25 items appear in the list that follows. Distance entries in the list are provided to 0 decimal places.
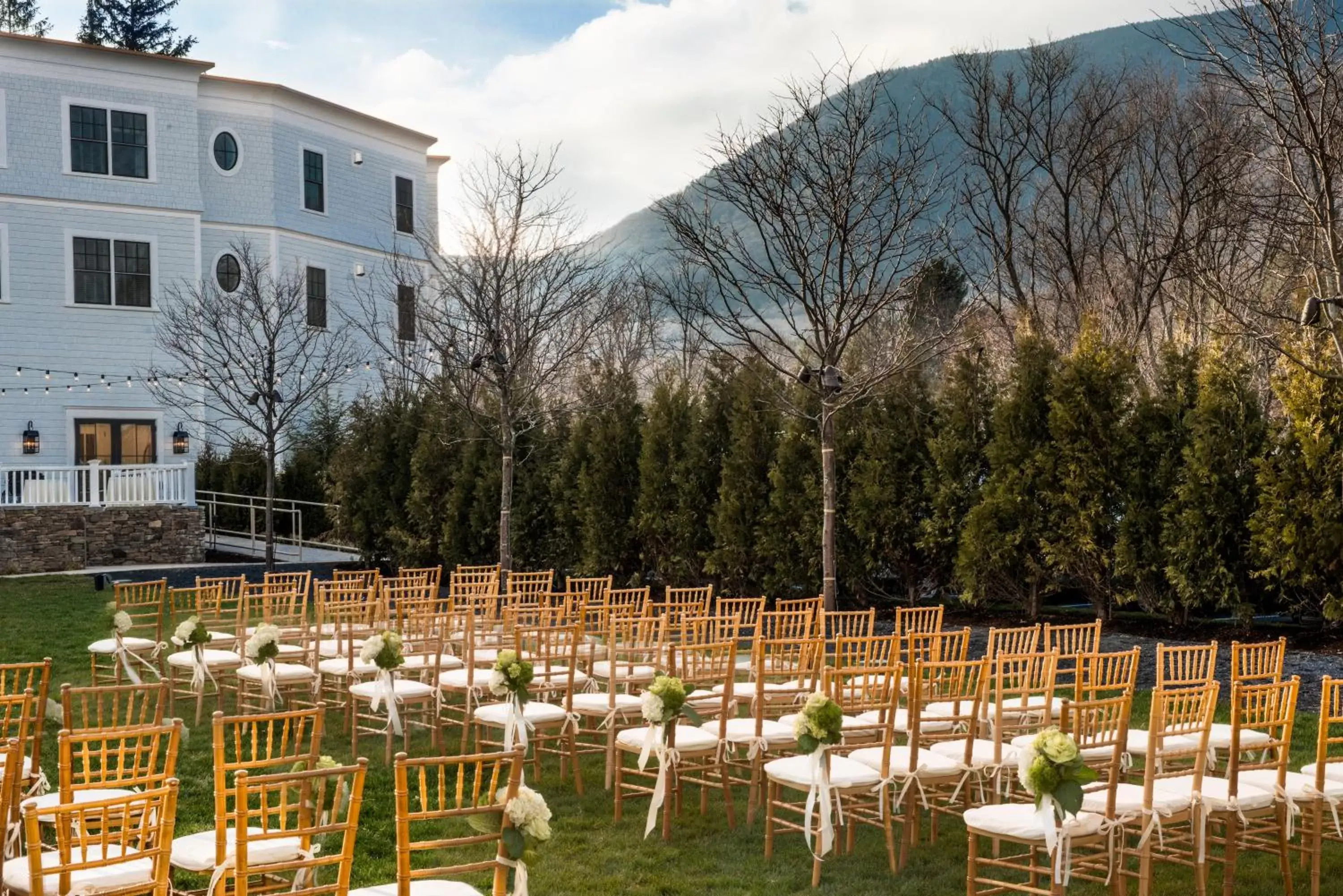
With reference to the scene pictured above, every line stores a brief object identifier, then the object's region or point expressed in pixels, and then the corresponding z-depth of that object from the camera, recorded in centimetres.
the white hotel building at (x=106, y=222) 2705
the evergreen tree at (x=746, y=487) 1700
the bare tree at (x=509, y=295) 1711
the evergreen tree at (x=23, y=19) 4966
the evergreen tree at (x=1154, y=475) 1374
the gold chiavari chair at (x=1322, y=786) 581
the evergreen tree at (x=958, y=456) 1527
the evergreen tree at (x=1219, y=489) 1315
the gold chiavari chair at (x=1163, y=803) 555
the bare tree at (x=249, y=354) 2250
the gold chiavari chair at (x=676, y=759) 696
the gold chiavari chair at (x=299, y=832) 414
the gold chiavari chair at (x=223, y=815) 447
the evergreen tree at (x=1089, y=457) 1417
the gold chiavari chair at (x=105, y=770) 466
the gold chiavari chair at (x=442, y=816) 407
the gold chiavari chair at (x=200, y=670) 998
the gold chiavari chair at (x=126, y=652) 1084
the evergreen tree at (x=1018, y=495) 1462
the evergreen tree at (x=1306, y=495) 1238
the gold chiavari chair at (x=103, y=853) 427
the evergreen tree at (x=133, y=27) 4650
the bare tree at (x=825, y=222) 1327
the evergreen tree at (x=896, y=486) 1573
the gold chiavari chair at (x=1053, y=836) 530
